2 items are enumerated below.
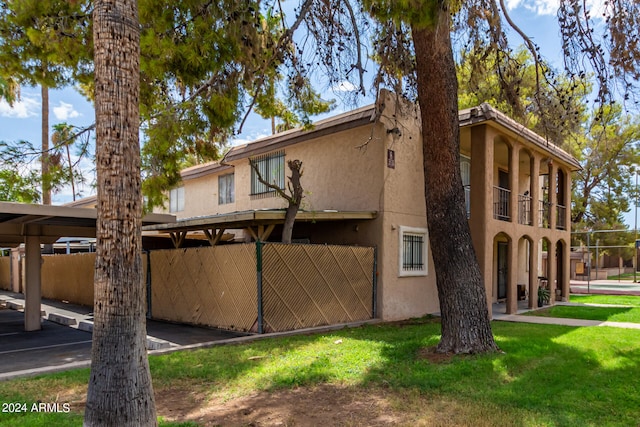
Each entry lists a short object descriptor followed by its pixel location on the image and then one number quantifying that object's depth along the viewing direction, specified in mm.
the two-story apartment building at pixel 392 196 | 12688
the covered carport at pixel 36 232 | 11016
